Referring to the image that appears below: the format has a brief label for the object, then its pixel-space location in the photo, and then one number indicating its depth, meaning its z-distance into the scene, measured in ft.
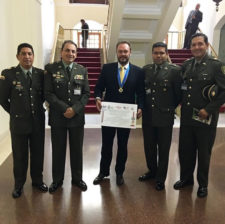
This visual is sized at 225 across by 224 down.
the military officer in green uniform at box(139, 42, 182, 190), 8.39
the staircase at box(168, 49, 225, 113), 28.43
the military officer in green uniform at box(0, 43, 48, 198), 7.84
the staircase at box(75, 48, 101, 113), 21.90
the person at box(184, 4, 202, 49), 26.55
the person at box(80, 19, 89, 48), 35.29
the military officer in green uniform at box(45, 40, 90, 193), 8.04
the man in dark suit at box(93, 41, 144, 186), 8.48
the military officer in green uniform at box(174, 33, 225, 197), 7.77
